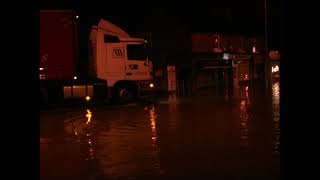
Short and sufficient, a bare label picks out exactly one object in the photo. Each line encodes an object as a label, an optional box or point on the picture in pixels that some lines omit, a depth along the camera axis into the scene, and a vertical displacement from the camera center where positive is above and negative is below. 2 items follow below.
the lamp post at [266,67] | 26.71 +1.16
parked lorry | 17.50 +1.03
